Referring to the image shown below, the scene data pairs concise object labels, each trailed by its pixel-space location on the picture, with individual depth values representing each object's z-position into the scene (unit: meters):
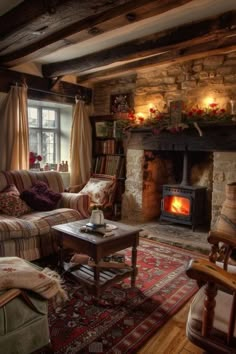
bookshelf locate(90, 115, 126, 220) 5.09
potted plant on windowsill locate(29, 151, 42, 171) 4.60
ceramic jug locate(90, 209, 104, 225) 2.52
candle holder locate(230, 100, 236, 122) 3.72
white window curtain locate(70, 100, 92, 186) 5.11
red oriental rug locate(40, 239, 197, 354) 1.81
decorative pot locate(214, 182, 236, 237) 3.04
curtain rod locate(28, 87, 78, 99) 4.45
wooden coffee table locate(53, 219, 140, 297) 2.26
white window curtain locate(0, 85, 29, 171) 4.13
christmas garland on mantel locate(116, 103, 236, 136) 3.77
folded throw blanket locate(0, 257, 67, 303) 1.44
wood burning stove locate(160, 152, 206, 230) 4.24
